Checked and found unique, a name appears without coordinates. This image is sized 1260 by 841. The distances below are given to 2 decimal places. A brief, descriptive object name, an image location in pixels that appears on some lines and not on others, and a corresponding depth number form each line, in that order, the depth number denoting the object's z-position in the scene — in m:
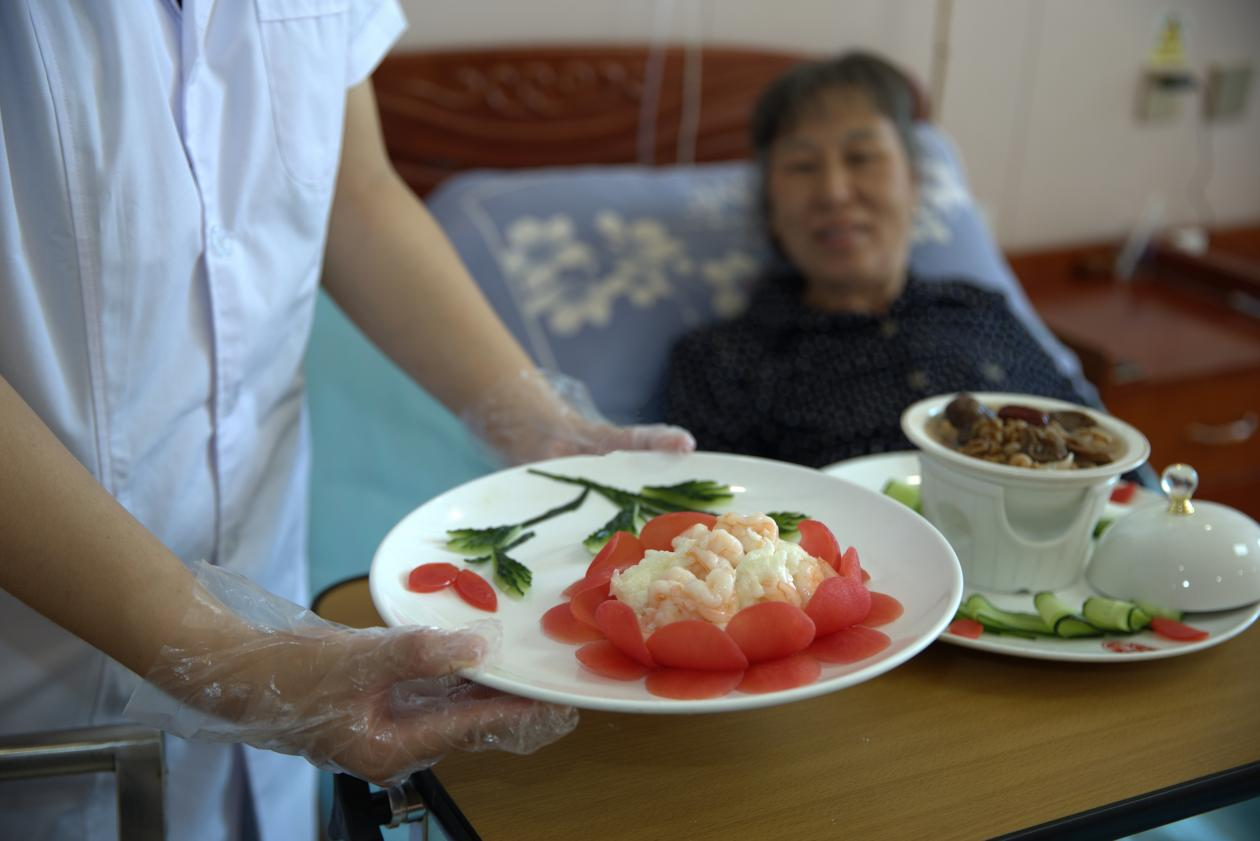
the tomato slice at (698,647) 0.76
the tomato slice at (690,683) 0.74
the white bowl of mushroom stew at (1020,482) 0.96
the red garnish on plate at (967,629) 0.95
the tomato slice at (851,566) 0.85
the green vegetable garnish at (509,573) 0.89
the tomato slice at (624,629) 0.77
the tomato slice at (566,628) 0.83
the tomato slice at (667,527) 0.91
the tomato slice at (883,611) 0.82
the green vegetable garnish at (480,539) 0.93
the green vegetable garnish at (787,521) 0.93
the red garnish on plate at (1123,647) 0.92
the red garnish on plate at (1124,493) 1.18
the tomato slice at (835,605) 0.80
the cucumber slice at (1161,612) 0.97
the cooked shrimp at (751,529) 0.83
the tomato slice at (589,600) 0.83
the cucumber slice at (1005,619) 0.95
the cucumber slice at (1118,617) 0.95
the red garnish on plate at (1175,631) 0.94
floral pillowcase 1.98
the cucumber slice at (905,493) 1.12
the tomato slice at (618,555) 0.89
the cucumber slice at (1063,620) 0.95
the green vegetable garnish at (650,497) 1.00
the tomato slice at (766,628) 0.77
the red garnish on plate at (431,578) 0.87
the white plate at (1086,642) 0.92
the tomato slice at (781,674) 0.74
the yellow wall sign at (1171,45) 2.72
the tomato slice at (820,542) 0.87
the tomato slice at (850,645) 0.78
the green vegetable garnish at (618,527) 0.96
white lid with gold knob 0.96
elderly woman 1.83
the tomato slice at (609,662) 0.77
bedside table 2.28
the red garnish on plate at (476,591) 0.87
